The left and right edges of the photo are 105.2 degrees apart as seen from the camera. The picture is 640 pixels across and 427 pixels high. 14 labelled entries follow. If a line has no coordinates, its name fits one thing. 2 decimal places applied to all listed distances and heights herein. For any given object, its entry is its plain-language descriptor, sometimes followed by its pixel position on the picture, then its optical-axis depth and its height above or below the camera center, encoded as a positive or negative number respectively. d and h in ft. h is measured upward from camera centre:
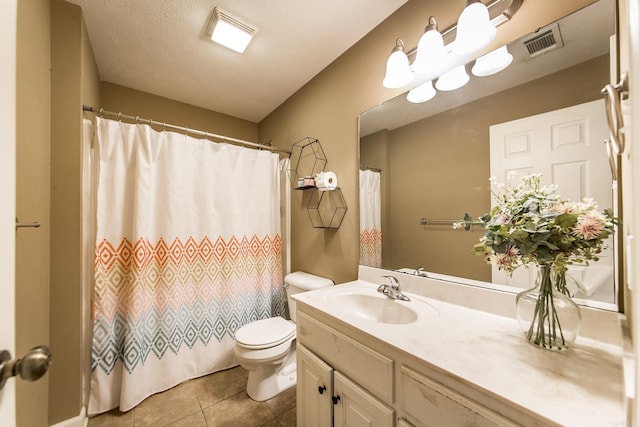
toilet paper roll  5.66 +0.77
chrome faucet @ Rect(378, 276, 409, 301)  3.96 -1.29
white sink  3.60 -1.51
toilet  4.98 -2.84
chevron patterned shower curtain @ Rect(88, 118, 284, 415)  5.07 -1.02
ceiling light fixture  4.69 +3.75
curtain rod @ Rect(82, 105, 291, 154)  4.66 +2.07
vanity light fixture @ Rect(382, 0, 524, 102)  3.28 +2.48
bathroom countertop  1.71 -1.35
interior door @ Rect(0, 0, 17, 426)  1.55 +0.16
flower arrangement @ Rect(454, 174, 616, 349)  2.27 -0.26
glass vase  2.38 -1.02
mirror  2.73 +1.09
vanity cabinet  2.14 -1.89
